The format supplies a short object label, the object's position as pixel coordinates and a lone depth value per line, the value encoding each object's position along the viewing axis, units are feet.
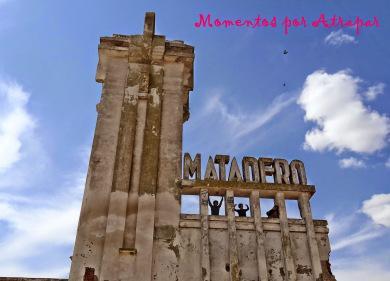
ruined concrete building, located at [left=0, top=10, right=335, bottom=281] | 31.99
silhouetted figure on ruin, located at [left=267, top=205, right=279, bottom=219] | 36.23
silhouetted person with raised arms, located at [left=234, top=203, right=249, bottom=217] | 35.86
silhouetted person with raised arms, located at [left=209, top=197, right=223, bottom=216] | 35.66
